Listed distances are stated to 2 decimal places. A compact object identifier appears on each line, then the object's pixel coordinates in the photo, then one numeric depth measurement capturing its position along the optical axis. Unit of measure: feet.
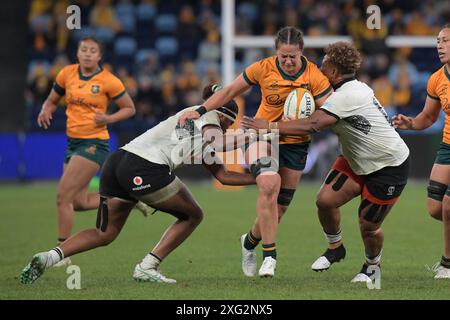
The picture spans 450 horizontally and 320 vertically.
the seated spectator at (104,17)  79.05
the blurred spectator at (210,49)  78.12
